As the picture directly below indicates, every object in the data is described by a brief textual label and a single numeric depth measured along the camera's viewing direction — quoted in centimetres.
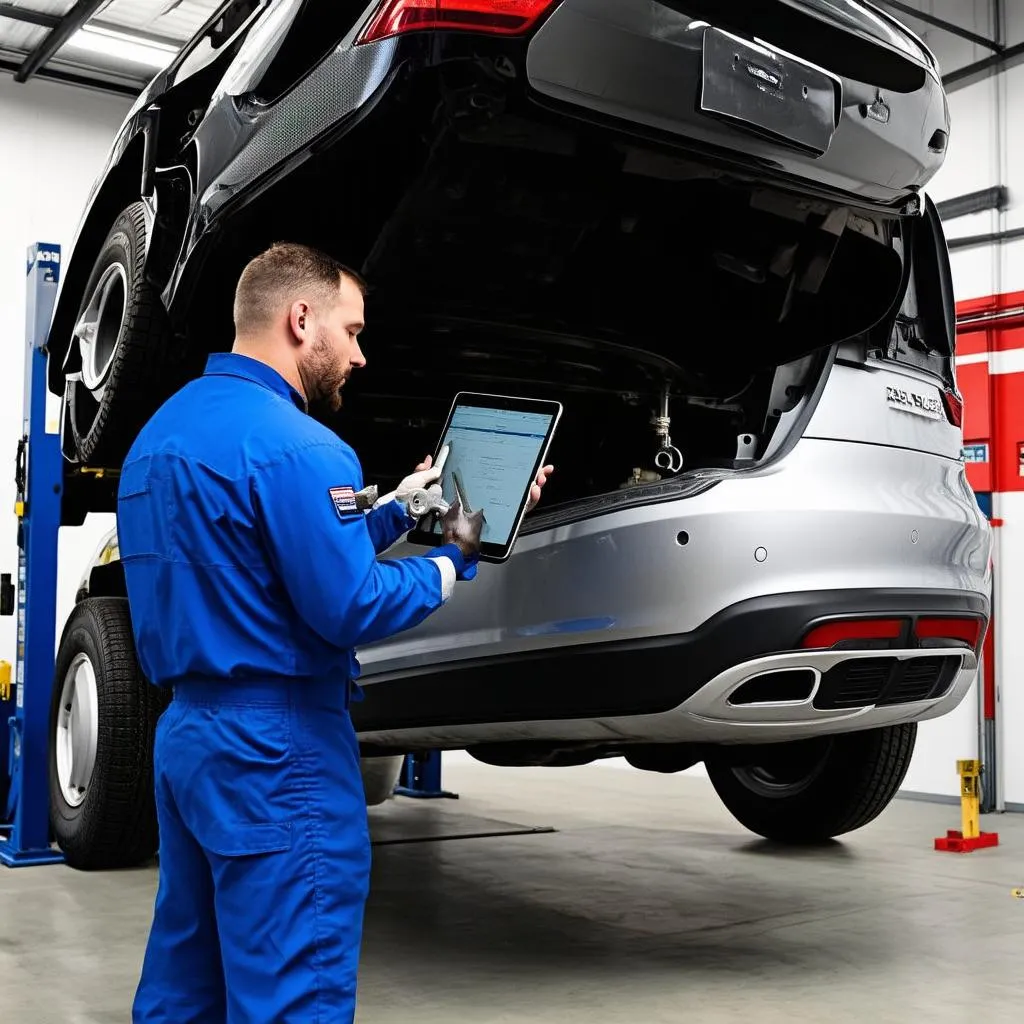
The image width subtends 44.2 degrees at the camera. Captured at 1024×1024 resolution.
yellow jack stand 519
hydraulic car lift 455
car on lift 224
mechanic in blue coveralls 168
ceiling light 889
